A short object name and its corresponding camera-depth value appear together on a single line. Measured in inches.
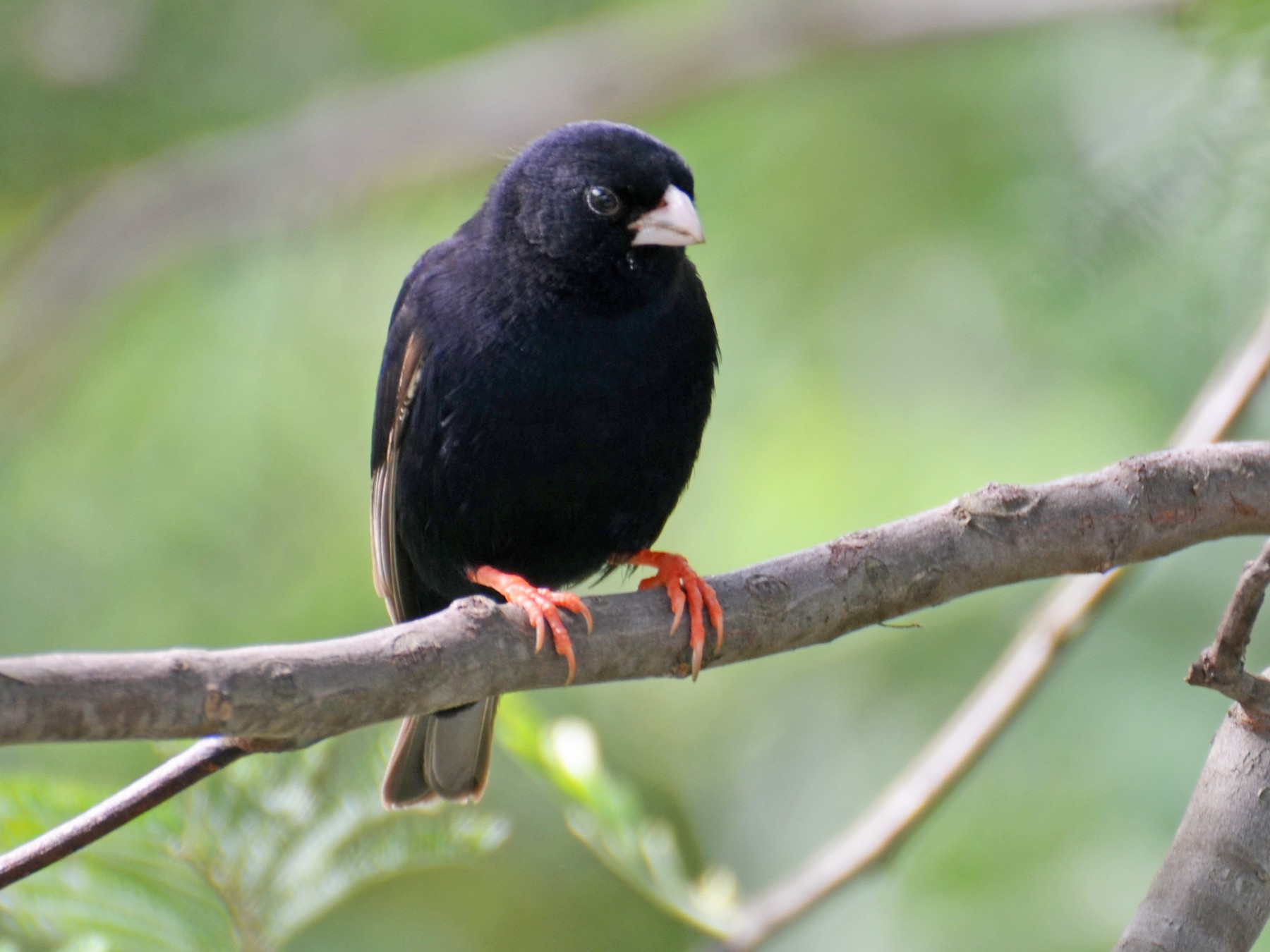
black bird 111.7
